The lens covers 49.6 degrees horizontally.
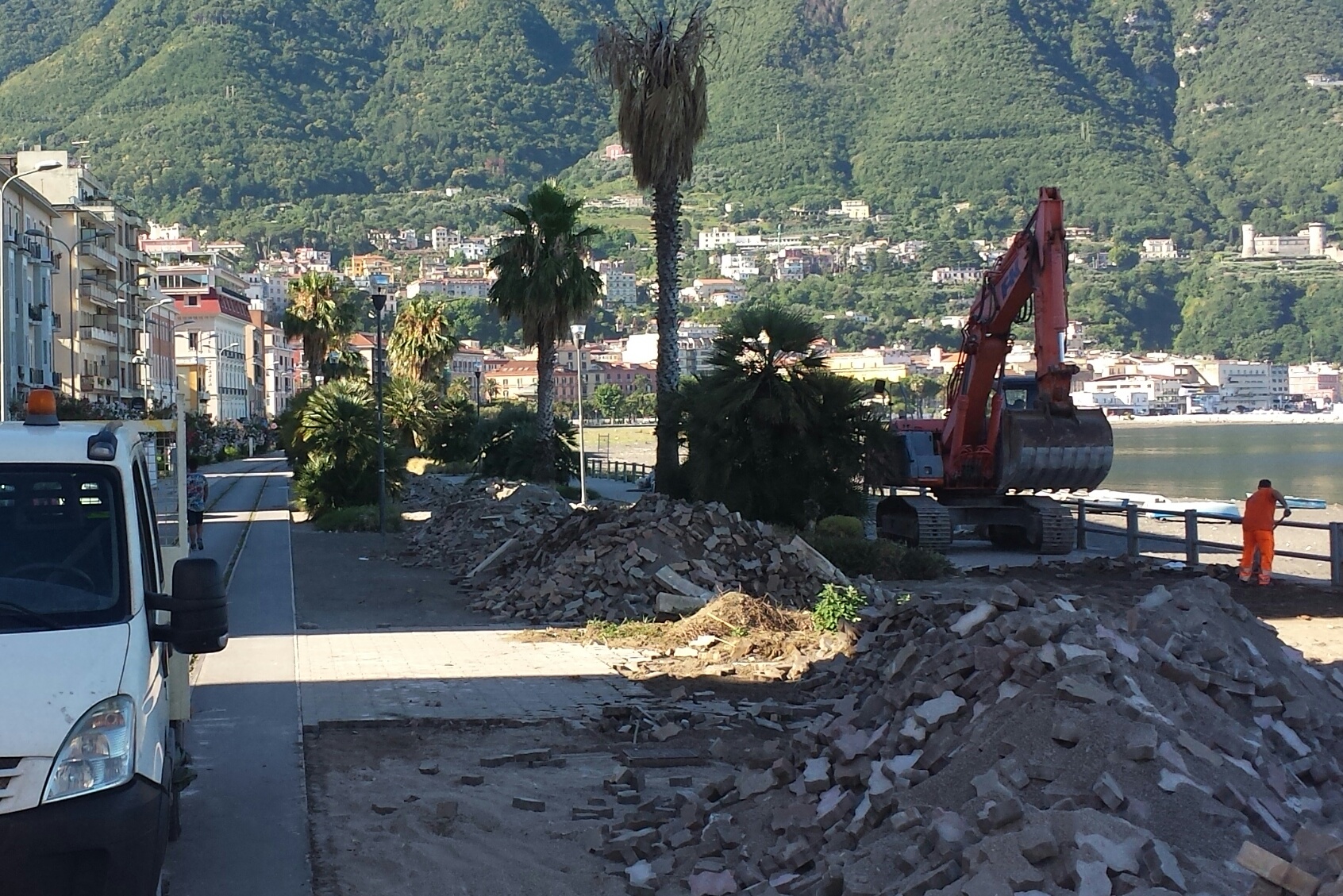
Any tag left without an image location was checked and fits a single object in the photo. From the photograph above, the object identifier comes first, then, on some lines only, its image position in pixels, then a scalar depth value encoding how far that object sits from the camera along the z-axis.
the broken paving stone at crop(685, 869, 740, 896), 6.89
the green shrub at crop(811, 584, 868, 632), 15.38
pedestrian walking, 24.52
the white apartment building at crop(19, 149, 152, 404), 79.12
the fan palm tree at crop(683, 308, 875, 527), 23.48
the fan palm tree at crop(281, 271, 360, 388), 71.06
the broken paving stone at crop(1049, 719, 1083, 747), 6.72
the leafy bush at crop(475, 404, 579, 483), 45.81
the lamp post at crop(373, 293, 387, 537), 31.89
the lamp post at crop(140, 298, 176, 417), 97.56
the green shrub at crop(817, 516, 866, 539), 24.39
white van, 5.39
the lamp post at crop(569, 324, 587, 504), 36.08
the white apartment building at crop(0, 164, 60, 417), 46.97
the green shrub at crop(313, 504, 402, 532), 34.28
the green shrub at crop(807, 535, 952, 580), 21.73
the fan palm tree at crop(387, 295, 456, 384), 67.00
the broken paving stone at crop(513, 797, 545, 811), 8.84
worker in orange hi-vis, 19.64
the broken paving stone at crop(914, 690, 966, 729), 7.57
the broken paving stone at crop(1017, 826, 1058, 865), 5.68
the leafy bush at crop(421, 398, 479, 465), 61.75
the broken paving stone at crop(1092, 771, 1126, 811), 6.18
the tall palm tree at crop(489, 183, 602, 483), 40.59
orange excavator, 24.05
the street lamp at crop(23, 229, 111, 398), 56.12
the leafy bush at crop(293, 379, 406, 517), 37.53
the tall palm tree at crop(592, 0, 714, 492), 28.73
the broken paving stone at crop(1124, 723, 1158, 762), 6.47
